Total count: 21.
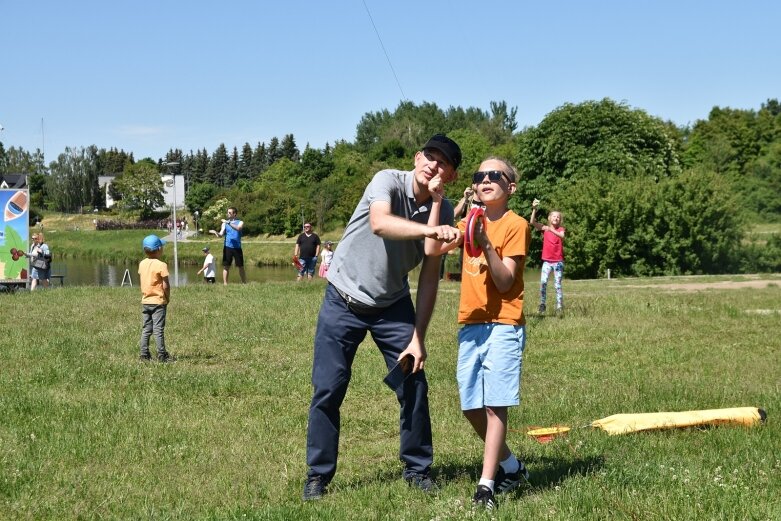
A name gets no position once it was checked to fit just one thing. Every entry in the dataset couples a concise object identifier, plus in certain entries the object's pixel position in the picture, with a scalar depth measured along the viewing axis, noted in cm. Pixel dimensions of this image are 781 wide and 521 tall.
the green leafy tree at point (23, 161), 13112
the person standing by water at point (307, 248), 2630
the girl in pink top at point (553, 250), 1694
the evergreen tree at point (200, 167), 14250
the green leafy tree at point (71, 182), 12144
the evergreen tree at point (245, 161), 14368
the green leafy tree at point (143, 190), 10606
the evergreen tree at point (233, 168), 14238
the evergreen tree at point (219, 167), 14238
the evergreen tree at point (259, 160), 14175
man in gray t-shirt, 547
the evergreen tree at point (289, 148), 14688
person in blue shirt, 2383
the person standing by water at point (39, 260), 2589
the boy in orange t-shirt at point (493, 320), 515
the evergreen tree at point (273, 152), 14750
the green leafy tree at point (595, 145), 5597
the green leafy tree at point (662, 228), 4381
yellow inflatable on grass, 704
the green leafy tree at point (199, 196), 9662
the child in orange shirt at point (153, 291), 1177
